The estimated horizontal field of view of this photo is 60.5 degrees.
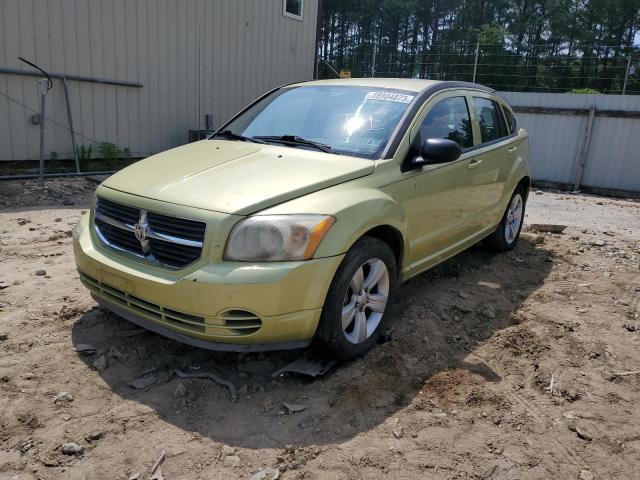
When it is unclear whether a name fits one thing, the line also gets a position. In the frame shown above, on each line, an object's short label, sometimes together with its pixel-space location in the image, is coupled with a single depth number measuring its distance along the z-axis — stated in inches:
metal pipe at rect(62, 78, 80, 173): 347.3
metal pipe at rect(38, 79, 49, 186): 305.4
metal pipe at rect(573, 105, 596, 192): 490.3
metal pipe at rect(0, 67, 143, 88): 320.2
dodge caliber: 114.4
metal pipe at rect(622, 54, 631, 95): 605.5
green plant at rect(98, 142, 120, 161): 369.7
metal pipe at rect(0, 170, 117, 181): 323.0
